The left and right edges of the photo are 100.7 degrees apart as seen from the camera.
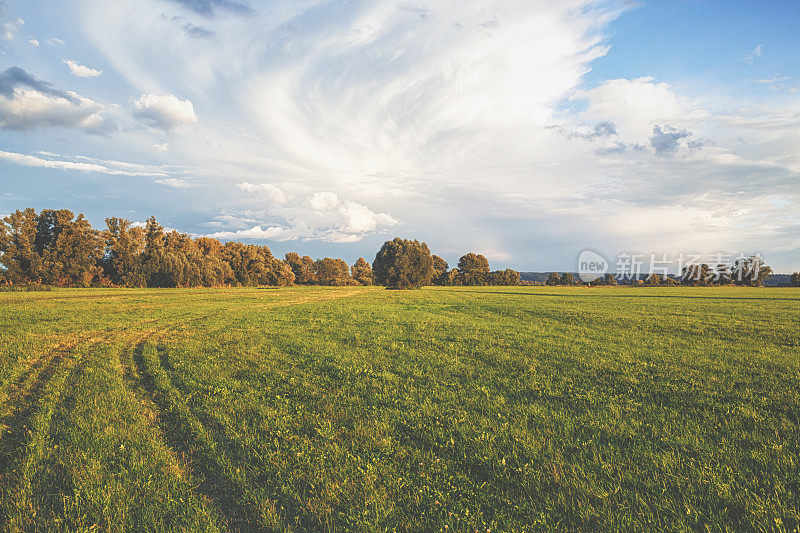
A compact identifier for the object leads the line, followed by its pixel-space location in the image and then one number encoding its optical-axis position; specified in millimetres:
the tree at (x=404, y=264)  76812
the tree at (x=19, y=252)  65000
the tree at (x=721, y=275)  140250
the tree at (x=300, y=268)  146500
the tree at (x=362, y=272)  159250
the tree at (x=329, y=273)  149125
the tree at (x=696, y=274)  144500
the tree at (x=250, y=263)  113312
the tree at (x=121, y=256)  80394
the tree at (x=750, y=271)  136750
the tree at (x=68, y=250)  69688
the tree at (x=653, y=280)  152362
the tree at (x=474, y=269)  145500
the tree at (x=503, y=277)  148375
